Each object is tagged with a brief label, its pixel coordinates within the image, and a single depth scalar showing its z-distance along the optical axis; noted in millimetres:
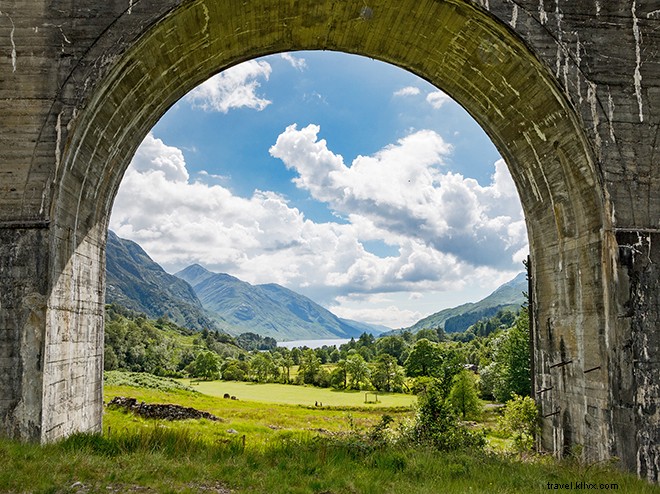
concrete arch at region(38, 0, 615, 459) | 8734
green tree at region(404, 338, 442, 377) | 54625
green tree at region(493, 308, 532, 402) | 31828
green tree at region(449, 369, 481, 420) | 30573
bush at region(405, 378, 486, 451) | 10375
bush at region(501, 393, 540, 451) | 10719
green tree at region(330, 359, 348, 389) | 60722
